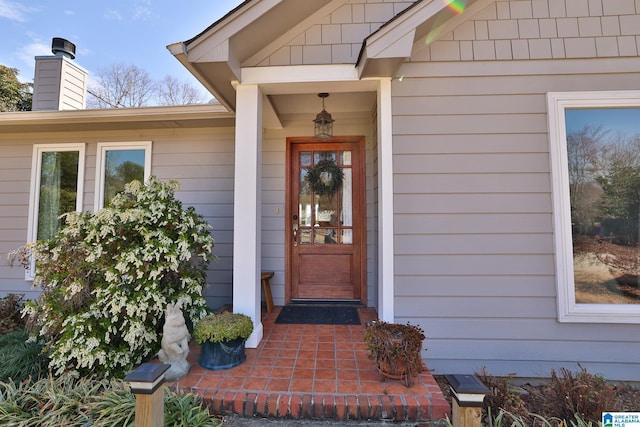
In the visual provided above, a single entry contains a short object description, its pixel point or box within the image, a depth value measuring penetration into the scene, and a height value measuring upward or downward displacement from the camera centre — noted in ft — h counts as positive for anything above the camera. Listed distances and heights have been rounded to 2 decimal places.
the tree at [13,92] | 30.37 +14.43
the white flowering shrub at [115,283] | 7.70 -1.39
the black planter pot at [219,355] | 7.50 -3.03
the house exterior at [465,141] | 8.34 +2.68
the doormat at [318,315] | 10.78 -3.10
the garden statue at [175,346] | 7.25 -2.74
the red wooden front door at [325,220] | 12.87 +0.55
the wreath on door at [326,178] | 13.01 +2.36
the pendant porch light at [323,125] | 11.19 +4.02
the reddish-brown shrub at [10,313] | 11.07 -3.14
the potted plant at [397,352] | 6.86 -2.72
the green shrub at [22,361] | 7.91 -3.50
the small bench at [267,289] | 11.81 -2.23
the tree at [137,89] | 39.83 +19.28
